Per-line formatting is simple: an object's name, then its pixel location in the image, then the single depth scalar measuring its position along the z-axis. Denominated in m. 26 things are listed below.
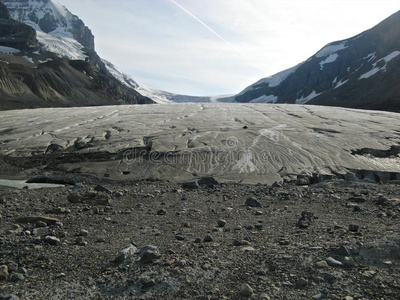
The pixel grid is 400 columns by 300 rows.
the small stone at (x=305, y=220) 6.76
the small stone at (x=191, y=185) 11.35
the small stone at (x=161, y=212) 8.12
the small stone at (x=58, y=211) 7.92
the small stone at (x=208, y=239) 5.99
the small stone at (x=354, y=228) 6.27
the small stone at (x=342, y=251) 5.04
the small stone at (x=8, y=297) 3.99
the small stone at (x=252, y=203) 8.83
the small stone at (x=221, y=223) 7.09
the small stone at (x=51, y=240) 5.75
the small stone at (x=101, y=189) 10.55
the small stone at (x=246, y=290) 4.15
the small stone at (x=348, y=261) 4.78
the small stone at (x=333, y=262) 4.77
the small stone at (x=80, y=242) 5.82
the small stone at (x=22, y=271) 4.68
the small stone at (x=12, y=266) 4.74
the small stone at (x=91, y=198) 8.92
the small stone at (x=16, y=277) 4.50
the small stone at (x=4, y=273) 4.52
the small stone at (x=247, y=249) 5.43
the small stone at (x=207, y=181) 12.06
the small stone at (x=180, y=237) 6.13
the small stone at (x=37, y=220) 7.03
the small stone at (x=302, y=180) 13.27
